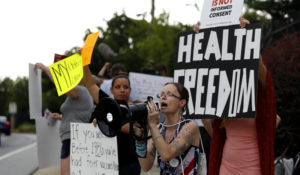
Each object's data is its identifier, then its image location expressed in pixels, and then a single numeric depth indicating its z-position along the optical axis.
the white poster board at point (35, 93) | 4.89
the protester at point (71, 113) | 4.69
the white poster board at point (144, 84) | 6.91
